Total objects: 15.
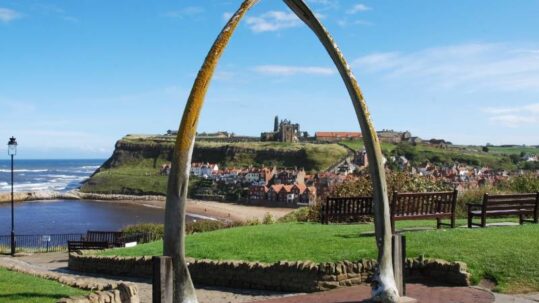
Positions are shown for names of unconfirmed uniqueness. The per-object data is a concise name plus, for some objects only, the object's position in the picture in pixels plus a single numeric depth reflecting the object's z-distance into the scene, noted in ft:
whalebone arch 24.23
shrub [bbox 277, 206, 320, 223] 68.76
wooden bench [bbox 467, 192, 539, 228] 46.50
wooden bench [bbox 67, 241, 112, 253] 72.79
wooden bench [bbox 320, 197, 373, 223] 51.13
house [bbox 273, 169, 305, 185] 303.35
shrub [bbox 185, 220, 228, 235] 84.07
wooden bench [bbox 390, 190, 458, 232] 43.96
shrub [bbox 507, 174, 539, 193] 72.13
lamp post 85.39
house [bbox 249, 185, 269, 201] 271.84
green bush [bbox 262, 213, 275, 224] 78.11
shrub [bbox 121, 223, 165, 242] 83.66
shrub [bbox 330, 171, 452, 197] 69.82
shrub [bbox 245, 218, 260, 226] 76.36
